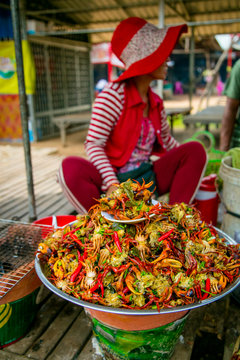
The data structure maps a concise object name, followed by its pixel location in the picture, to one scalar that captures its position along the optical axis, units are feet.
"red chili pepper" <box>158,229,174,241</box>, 4.51
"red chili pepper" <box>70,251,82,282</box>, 4.40
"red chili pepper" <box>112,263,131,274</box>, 4.19
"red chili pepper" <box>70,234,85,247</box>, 4.81
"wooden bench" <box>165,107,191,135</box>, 26.09
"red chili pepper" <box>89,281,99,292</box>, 4.16
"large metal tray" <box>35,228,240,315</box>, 3.85
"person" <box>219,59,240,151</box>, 10.16
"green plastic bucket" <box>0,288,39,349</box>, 5.10
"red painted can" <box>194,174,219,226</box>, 9.21
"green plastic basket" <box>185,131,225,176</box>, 10.44
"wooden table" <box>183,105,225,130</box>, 21.52
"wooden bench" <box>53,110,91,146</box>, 25.58
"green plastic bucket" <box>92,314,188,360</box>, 4.38
